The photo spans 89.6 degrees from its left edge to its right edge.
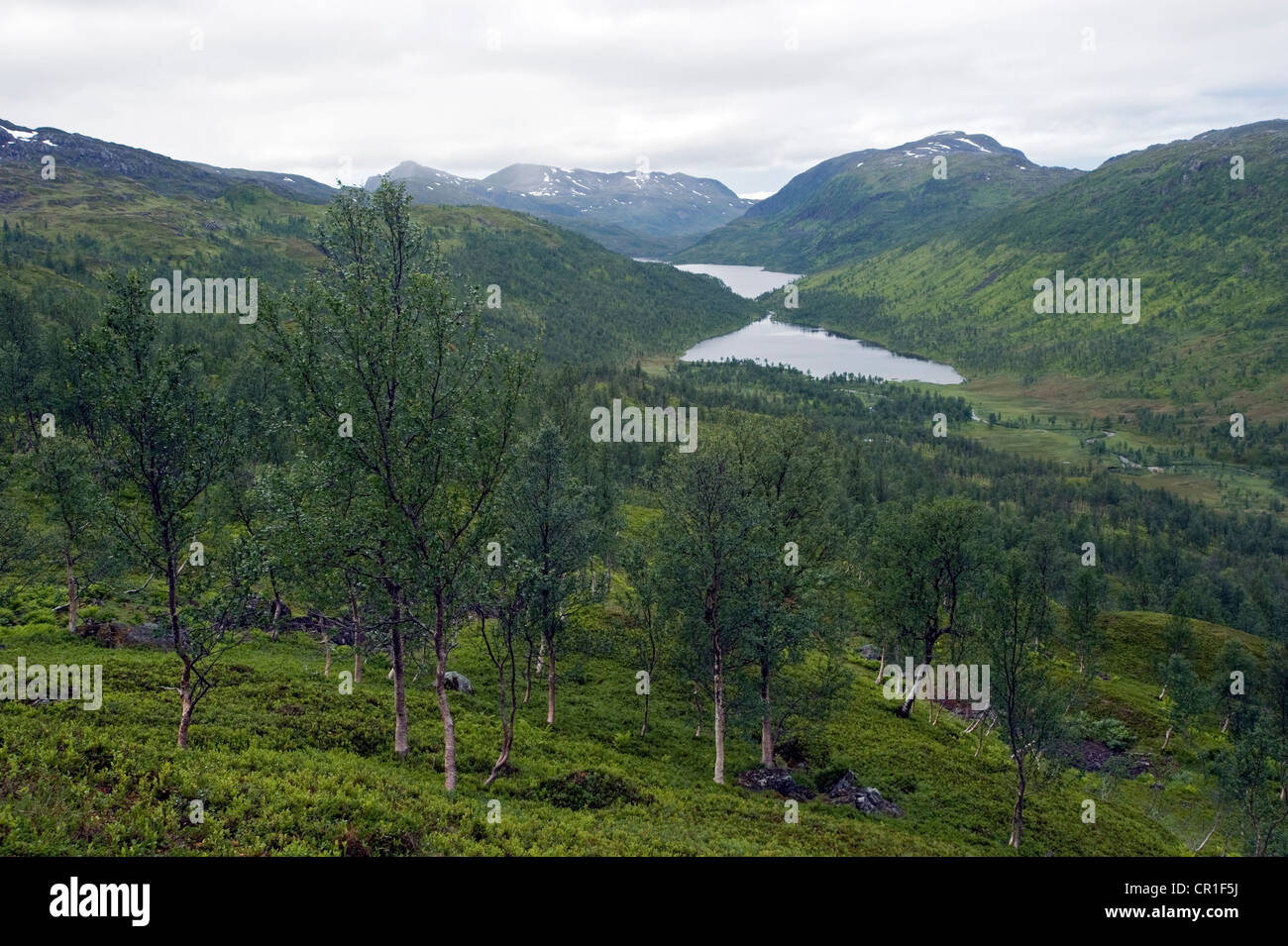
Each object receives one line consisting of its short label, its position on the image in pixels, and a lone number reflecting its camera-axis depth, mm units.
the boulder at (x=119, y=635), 38344
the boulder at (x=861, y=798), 34125
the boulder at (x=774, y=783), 34500
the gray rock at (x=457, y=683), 38812
